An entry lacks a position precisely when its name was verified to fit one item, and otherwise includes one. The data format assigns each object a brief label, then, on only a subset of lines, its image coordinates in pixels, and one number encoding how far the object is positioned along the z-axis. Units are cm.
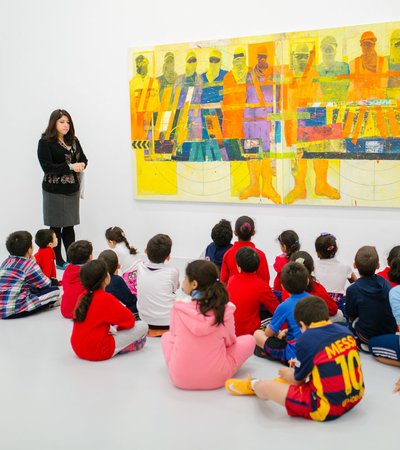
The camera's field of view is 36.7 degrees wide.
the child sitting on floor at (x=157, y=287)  404
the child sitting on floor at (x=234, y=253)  423
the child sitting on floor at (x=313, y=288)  359
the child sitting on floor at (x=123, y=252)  481
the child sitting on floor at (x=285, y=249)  428
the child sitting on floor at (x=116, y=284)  411
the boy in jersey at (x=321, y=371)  270
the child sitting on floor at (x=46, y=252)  496
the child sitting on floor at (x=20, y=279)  448
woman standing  601
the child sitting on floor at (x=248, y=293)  369
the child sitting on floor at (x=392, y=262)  360
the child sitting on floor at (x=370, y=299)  354
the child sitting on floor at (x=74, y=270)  436
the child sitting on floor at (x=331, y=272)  409
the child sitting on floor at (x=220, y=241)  459
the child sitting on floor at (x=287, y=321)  325
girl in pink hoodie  309
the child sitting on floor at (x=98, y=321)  353
